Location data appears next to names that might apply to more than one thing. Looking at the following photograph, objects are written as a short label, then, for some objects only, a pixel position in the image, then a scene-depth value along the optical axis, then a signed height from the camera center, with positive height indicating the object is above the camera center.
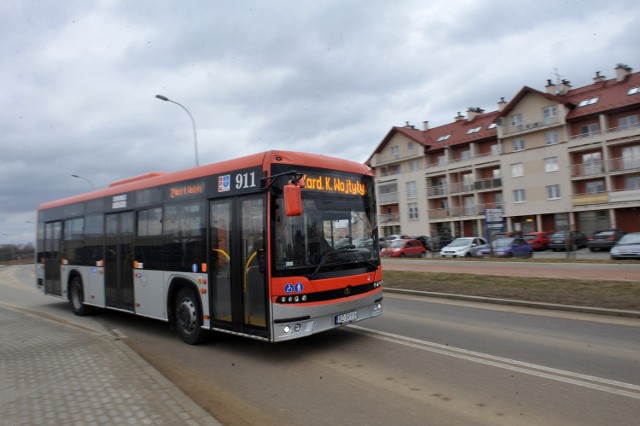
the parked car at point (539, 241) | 35.44 -0.77
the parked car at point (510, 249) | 26.34 -0.93
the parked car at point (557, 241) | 33.09 -0.76
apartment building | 40.19 +7.47
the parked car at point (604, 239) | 30.62 -0.71
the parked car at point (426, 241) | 42.82 -0.35
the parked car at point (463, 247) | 28.49 -0.77
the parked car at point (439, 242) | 37.08 -0.42
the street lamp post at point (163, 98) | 22.25 +7.77
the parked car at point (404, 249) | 32.91 -0.79
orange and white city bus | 5.98 -0.01
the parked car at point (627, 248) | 20.73 -0.98
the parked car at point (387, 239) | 39.56 +0.04
